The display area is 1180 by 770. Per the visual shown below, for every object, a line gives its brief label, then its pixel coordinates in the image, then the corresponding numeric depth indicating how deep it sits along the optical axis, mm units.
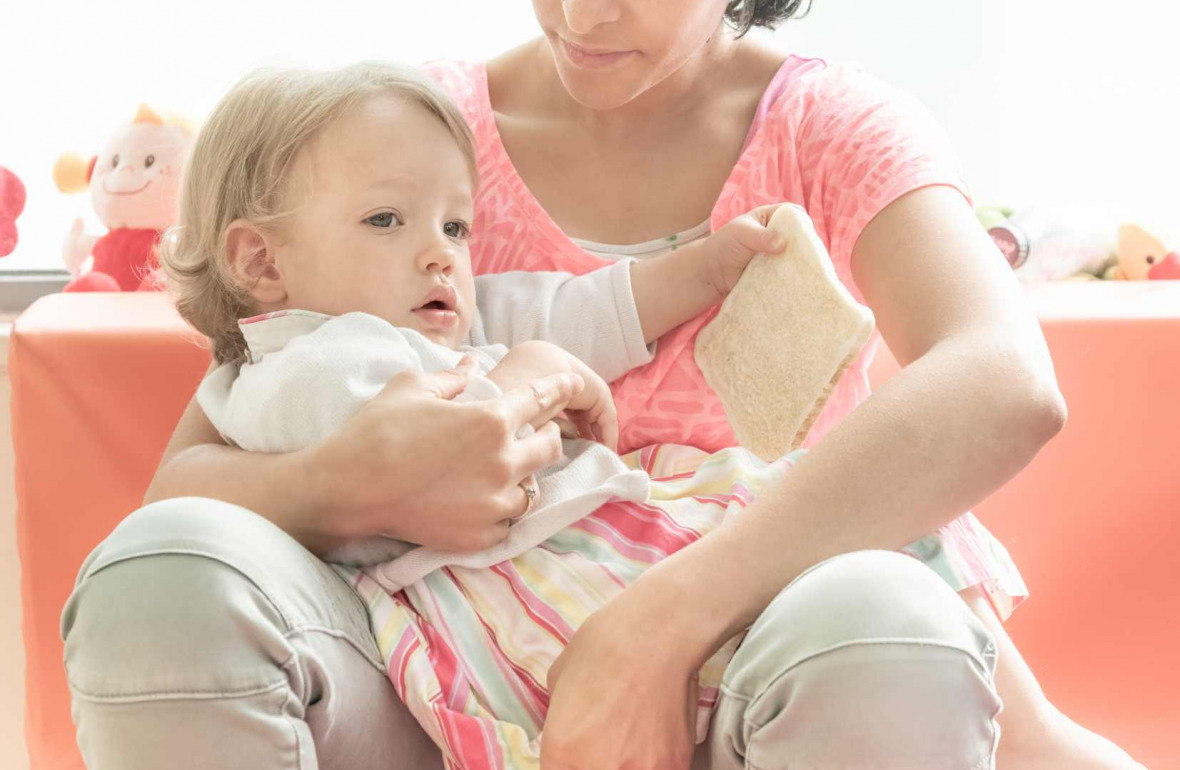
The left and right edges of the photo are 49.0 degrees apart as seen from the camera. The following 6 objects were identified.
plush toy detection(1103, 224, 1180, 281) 1638
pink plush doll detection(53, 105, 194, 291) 1668
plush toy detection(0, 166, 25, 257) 1793
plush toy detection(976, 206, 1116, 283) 1657
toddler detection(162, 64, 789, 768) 888
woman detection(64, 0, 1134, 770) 708
